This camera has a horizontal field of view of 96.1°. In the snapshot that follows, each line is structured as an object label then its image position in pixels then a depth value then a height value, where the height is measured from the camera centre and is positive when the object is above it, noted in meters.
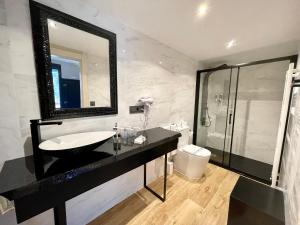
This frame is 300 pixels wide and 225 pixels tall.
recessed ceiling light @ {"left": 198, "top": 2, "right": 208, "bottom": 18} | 1.21 +0.85
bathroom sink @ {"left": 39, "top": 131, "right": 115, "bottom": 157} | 0.88 -0.35
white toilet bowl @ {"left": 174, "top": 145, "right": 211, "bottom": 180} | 2.04 -0.95
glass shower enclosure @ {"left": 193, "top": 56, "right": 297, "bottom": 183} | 2.45 -0.28
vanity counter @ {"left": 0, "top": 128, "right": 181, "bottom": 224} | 0.70 -0.48
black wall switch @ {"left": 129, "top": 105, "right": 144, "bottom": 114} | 1.72 -0.13
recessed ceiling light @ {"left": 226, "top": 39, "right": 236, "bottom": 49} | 1.93 +0.85
